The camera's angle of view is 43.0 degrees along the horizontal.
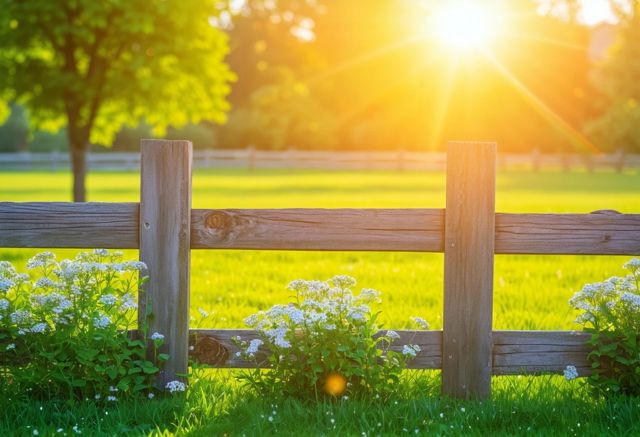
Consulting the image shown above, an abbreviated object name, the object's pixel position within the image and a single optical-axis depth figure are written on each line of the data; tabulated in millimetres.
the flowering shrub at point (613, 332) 4445
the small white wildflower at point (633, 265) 4512
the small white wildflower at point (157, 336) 4441
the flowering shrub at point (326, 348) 4281
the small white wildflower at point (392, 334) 4402
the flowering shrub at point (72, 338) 4262
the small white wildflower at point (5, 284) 4281
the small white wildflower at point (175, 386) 4379
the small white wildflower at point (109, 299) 4180
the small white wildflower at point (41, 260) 4336
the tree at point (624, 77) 46500
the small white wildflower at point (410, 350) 4320
